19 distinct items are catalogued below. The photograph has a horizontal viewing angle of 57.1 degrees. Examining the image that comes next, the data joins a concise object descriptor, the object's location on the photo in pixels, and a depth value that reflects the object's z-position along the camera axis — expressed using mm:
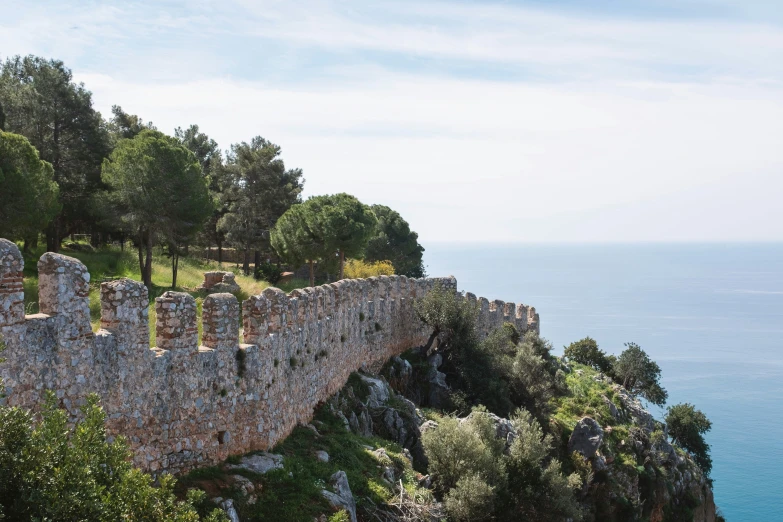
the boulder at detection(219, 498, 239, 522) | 10867
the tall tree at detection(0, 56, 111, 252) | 32688
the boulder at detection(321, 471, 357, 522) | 12883
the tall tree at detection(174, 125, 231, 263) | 50156
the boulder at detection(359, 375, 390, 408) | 20084
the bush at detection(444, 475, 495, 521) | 16266
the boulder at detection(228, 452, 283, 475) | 12602
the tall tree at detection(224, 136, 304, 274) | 45750
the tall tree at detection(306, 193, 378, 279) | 35562
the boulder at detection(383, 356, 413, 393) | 24425
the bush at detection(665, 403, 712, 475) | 50812
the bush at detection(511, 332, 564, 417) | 27156
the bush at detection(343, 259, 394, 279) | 41938
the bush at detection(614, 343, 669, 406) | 48312
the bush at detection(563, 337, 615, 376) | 46844
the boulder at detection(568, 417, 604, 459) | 24883
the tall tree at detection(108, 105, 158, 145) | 44250
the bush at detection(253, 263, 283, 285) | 41312
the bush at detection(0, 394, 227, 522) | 6758
